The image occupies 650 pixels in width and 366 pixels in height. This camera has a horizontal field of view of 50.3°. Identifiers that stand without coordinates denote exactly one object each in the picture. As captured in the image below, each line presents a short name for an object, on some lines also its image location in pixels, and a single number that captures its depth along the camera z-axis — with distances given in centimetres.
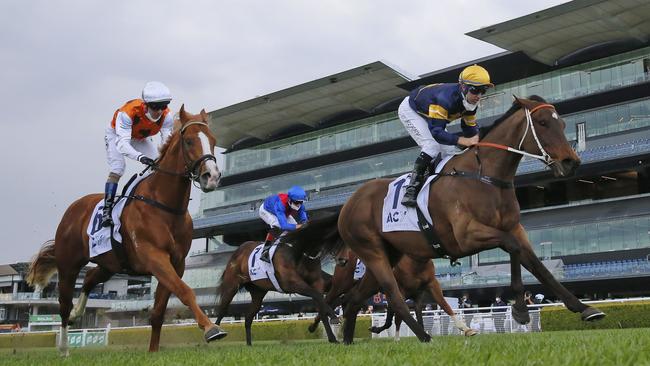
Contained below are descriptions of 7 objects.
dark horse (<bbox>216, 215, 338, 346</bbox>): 931
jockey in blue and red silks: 1083
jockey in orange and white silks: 726
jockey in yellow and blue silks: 658
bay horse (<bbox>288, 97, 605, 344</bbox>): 566
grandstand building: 3316
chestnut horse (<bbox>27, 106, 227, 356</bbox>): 632
